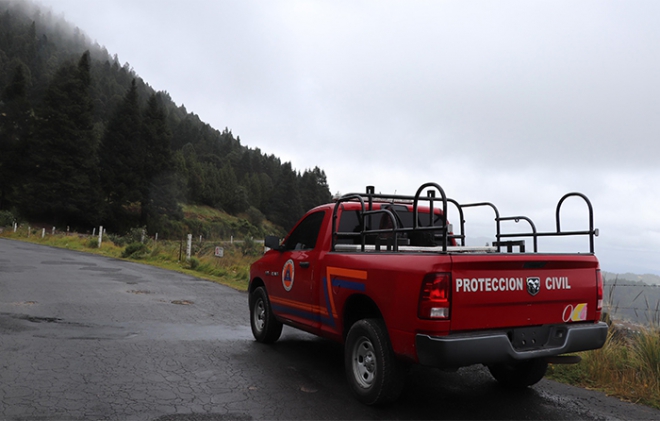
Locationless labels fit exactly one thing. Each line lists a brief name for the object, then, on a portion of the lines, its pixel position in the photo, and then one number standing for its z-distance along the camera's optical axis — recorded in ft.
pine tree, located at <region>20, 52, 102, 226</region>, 168.83
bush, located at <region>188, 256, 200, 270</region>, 63.41
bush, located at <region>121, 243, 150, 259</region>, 79.15
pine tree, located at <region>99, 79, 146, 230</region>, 192.75
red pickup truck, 12.38
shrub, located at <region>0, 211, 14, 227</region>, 155.63
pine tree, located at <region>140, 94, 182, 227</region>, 202.80
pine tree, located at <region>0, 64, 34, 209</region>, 188.55
